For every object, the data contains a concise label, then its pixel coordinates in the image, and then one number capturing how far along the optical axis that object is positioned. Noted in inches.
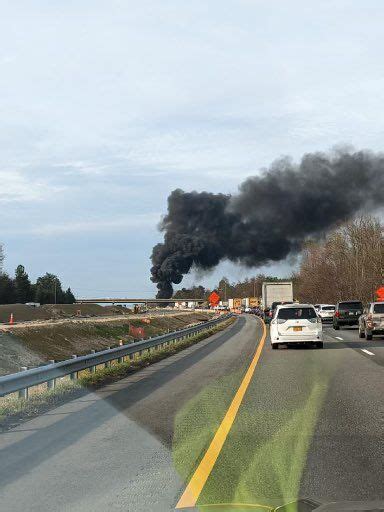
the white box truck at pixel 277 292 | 2244.1
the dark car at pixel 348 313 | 1615.4
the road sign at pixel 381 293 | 2059.5
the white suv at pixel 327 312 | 2077.8
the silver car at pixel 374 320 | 1125.7
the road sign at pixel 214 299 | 2164.1
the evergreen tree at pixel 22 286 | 5892.2
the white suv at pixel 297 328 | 938.1
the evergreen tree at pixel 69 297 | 7076.8
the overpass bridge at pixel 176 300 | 7624.5
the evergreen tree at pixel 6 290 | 5516.7
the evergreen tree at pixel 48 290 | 6343.5
